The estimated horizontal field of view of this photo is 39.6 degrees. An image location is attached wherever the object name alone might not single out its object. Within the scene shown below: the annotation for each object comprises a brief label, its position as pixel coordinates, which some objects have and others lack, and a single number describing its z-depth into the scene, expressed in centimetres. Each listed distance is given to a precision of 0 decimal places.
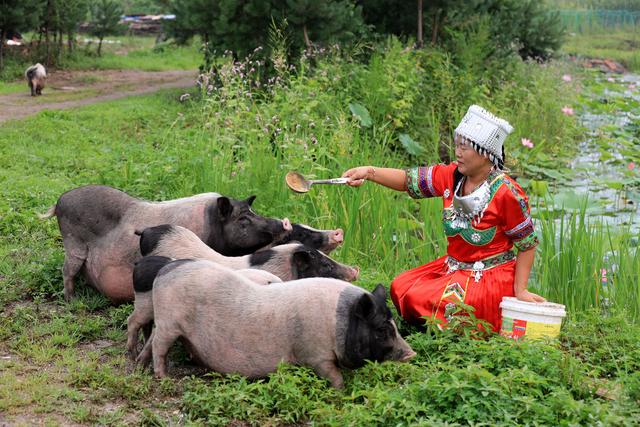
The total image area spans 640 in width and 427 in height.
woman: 529
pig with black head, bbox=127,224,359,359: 542
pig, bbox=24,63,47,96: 1711
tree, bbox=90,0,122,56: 2309
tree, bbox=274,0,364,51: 1295
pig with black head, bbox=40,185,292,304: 595
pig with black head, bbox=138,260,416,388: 464
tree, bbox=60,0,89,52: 2122
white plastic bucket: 502
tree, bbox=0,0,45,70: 1912
